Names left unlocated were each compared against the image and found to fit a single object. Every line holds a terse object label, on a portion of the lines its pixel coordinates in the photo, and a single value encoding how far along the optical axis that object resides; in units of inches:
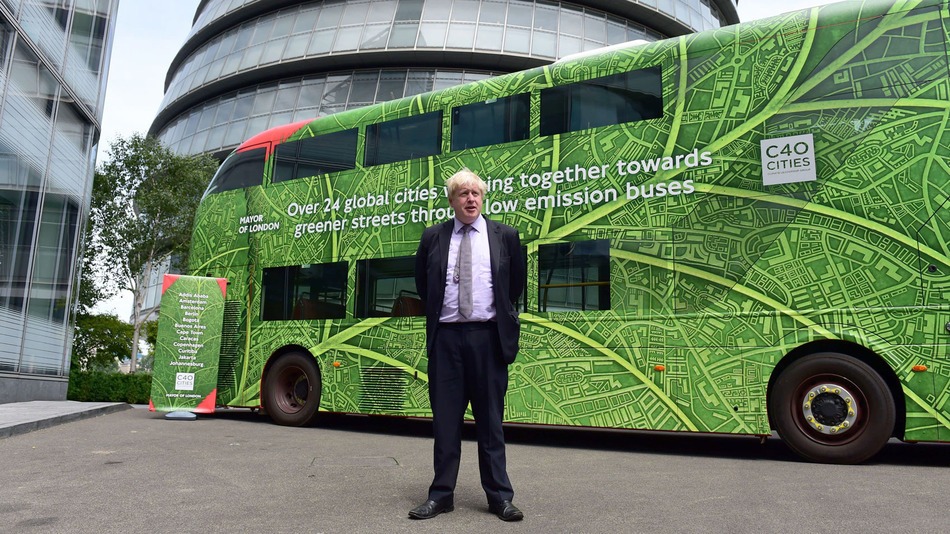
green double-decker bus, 243.0
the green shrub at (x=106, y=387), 773.9
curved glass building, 1133.7
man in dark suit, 159.5
